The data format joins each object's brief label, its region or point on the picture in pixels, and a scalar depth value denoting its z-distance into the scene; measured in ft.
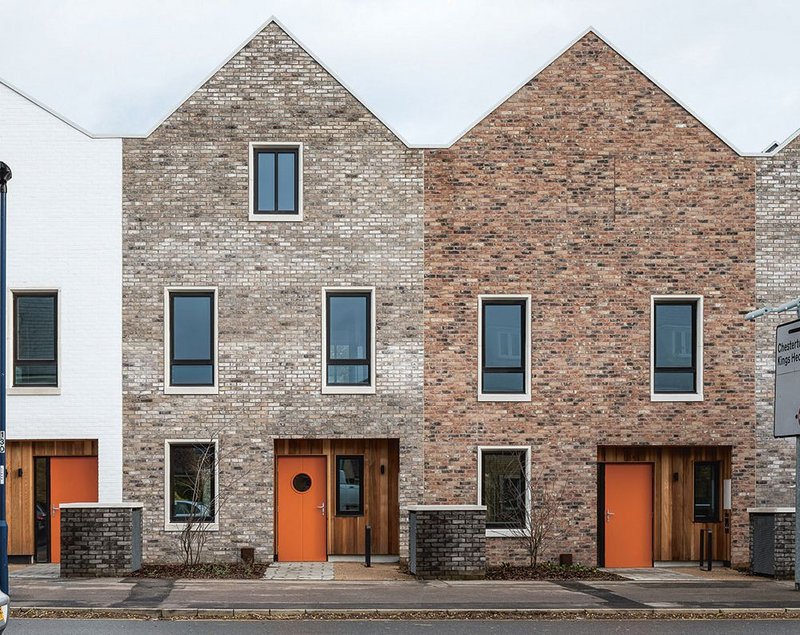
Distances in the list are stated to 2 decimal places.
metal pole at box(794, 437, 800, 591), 54.70
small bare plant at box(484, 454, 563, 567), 64.59
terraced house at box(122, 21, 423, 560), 65.10
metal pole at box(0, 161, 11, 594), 45.37
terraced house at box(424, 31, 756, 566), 65.92
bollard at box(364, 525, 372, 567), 64.69
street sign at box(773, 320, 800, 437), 54.49
